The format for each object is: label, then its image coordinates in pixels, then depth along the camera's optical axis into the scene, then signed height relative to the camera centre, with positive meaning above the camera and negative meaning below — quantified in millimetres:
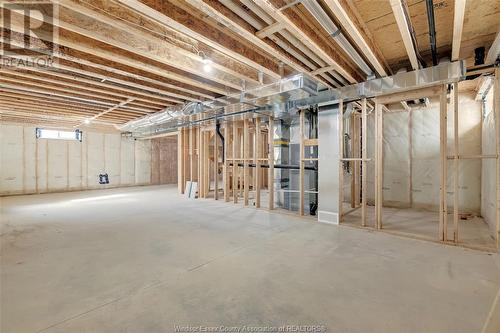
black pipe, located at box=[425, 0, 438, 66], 1957 +1373
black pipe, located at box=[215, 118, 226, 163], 6120 +969
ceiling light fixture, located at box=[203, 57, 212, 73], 2770 +1309
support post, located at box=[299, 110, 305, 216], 4301 +13
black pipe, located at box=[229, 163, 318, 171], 4459 +16
